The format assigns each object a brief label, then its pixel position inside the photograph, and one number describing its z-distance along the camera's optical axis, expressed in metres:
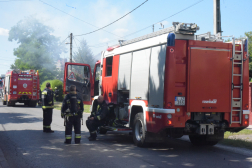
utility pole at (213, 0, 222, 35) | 11.66
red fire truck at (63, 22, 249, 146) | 7.15
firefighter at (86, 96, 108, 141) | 9.19
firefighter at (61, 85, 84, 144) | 8.53
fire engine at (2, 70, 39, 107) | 25.49
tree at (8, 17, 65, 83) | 57.47
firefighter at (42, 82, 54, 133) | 10.88
